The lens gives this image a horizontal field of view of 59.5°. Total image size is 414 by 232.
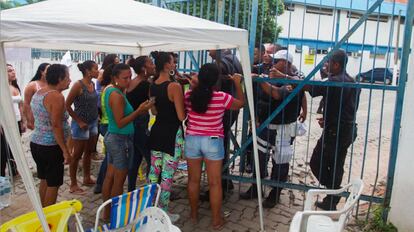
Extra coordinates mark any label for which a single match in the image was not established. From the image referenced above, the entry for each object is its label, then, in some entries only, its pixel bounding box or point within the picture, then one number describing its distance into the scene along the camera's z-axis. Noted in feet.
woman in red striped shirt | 10.80
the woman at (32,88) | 14.78
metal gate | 11.06
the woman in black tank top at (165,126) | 11.02
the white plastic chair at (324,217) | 8.15
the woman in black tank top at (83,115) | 13.76
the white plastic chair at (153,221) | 7.52
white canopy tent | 6.81
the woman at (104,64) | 15.91
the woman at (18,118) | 14.62
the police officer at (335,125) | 12.15
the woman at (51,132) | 10.27
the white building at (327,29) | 57.14
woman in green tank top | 10.99
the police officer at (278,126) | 12.93
